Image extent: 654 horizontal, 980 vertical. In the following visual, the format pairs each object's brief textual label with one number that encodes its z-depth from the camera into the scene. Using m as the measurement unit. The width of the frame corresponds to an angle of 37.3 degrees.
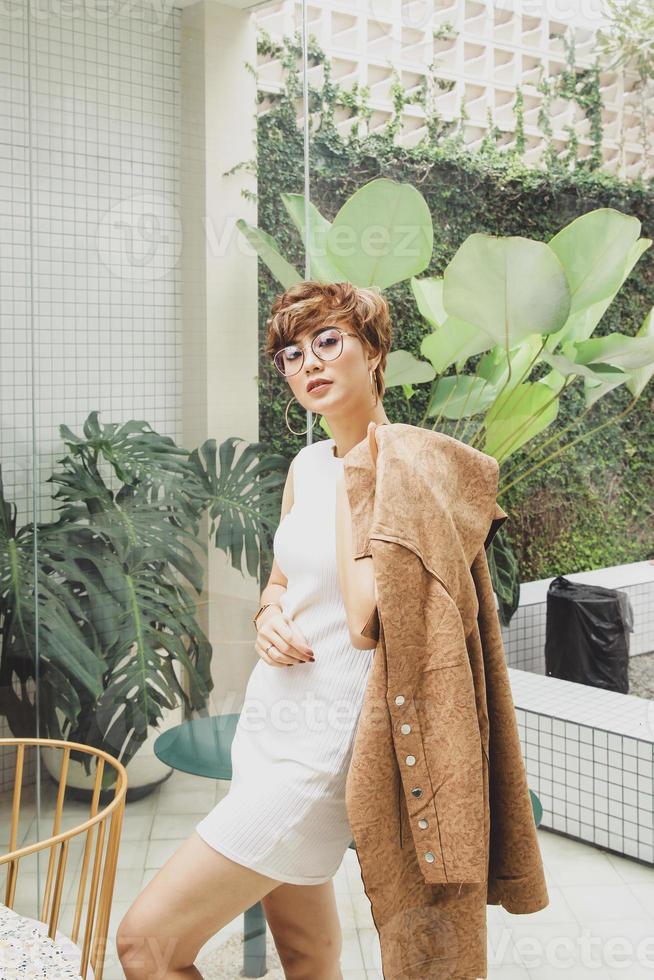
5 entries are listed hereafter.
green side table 1.85
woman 1.18
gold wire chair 1.08
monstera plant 1.84
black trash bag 2.84
